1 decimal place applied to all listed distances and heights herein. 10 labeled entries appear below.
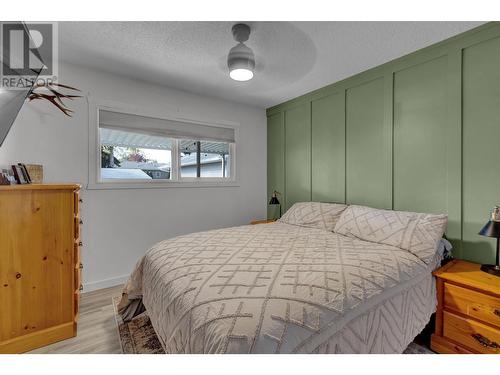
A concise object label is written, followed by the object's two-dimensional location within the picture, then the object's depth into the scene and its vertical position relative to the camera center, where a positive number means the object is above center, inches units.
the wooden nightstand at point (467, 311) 57.2 -31.2
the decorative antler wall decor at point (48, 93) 78.7 +33.8
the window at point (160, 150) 107.6 +18.3
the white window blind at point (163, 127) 104.7 +28.9
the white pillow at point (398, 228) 69.9 -13.2
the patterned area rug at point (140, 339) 65.7 -44.1
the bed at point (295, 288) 38.0 -19.9
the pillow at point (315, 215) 103.3 -12.4
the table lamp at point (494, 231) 62.4 -11.1
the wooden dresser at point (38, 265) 63.1 -21.9
